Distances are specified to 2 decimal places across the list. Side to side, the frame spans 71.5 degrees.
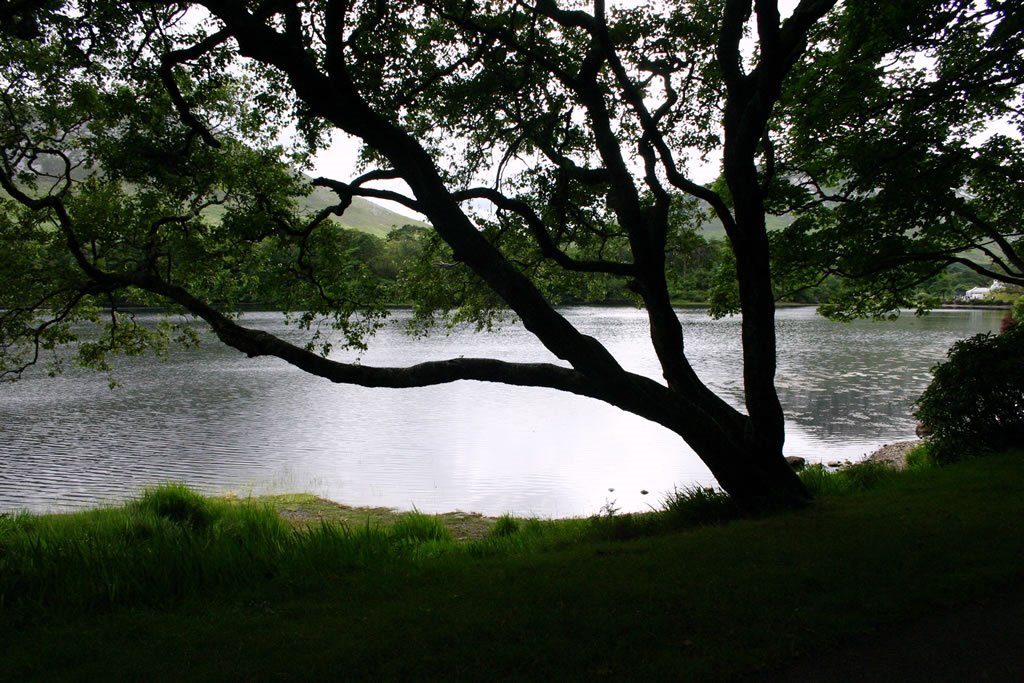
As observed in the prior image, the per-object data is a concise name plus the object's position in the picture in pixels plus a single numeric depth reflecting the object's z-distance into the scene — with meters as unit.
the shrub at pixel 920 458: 10.67
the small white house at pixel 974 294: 125.12
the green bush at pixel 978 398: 10.15
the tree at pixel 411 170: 7.28
